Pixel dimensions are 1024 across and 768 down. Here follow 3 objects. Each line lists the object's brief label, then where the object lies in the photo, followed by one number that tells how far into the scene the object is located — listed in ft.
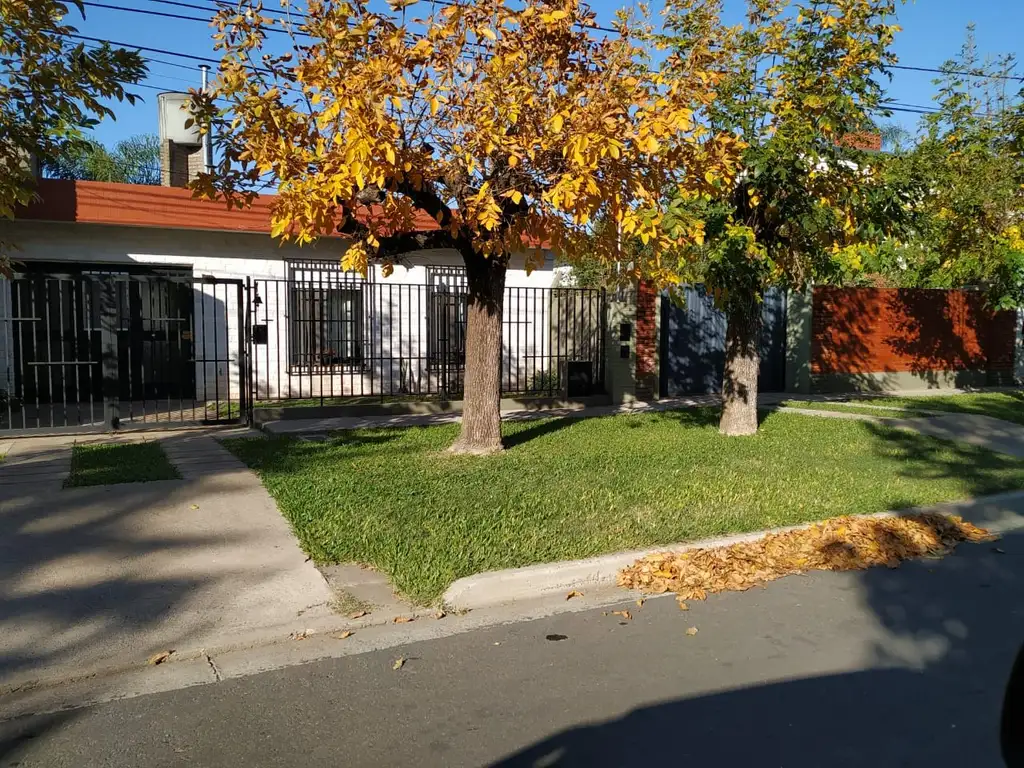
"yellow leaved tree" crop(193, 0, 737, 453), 22.80
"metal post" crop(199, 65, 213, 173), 56.72
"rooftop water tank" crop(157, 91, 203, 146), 60.64
